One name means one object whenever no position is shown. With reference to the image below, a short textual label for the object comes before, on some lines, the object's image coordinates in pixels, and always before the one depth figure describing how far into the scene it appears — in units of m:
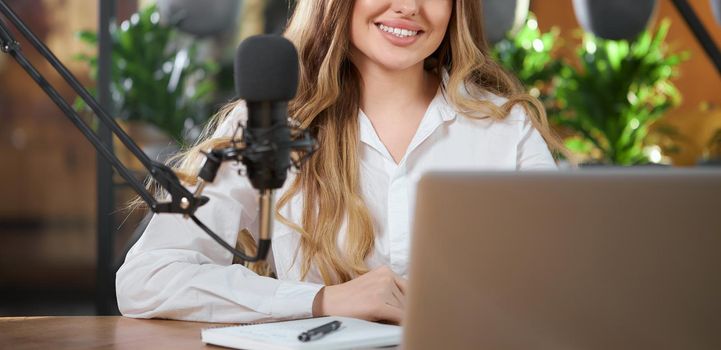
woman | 2.21
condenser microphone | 1.50
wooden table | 1.74
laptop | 1.21
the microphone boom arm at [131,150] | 1.49
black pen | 1.66
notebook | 1.65
